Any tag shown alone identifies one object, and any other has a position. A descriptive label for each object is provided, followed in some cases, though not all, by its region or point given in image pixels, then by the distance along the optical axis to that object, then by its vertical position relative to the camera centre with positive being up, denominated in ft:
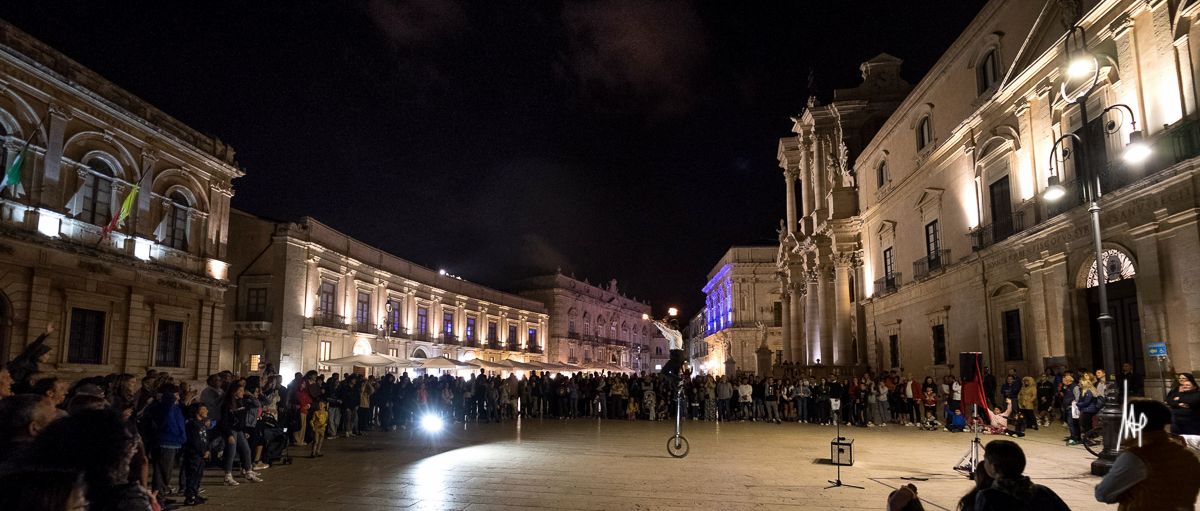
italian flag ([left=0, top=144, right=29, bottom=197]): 54.19 +14.42
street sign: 42.06 +0.58
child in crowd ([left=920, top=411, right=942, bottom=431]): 59.40 -5.43
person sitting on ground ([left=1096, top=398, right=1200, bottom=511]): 13.39 -2.21
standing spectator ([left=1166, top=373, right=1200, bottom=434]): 25.54 -2.00
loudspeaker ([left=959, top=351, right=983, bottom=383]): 36.76 -0.35
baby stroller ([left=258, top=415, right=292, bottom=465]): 36.06 -4.28
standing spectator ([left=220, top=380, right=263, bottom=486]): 30.89 -2.97
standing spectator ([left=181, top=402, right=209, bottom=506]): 27.32 -3.64
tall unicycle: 38.23 -4.99
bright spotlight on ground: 62.40 -5.84
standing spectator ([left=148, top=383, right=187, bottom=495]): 26.27 -2.64
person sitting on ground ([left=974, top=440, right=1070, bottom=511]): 10.96 -2.04
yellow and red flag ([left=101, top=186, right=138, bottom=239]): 63.87 +13.40
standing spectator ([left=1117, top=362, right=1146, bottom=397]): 42.94 -1.54
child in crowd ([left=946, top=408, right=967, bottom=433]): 57.06 -5.23
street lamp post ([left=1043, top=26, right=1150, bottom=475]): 30.91 +1.78
